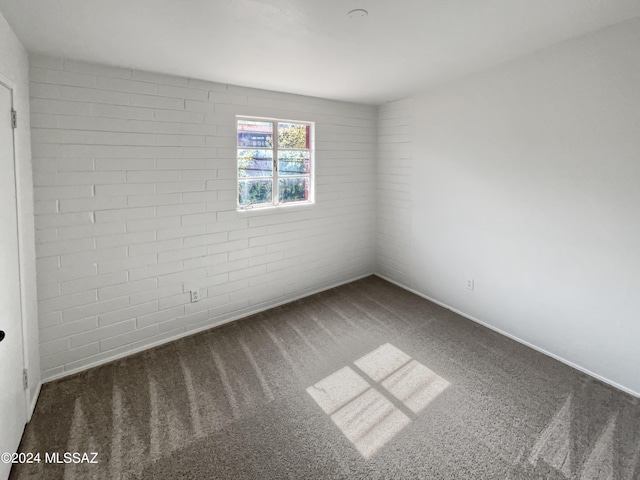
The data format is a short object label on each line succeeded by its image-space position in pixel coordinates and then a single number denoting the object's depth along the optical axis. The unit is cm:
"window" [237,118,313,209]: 351
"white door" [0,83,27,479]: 171
